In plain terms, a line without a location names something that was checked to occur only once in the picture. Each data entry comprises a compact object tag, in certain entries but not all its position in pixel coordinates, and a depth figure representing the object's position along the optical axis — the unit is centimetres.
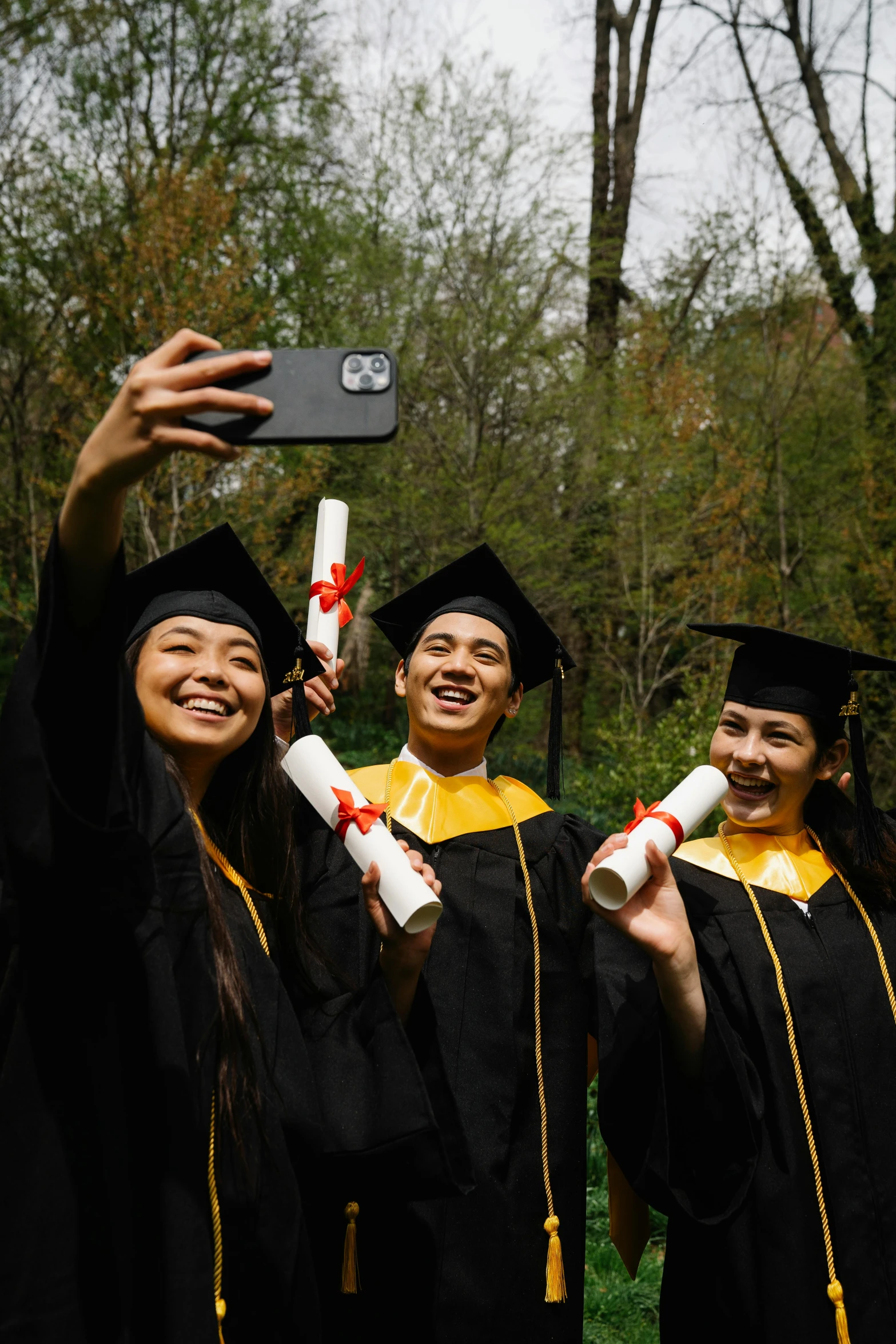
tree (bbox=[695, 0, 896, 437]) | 1151
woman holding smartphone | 150
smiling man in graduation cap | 231
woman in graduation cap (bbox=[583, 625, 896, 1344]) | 217
